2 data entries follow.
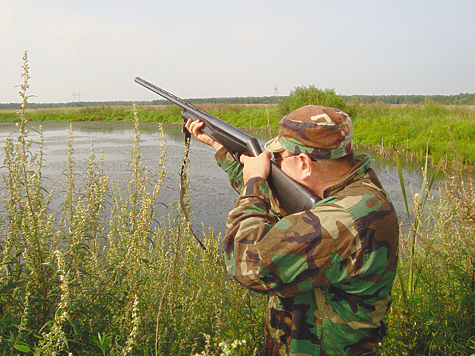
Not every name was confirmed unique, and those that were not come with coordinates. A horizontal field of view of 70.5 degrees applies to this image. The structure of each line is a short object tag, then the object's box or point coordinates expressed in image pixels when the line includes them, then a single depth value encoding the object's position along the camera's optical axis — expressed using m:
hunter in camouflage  1.48
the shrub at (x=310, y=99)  20.72
